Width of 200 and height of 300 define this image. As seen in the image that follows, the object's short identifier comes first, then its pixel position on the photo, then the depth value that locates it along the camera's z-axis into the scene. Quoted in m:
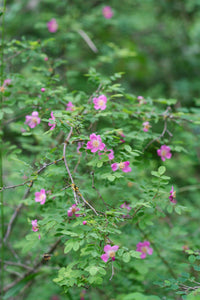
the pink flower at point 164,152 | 2.25
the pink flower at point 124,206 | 2.14
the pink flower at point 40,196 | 2.09
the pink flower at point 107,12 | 3.84
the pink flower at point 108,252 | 1.95
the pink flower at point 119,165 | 2.06
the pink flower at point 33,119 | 2.22
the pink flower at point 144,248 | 2.27
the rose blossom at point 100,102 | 2.15
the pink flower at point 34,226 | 2.02
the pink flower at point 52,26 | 3.26
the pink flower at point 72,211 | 2.03
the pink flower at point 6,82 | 2.27
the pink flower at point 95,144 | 2.03
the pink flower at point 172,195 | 2.06
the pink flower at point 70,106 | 2.21
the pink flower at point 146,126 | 2.23
